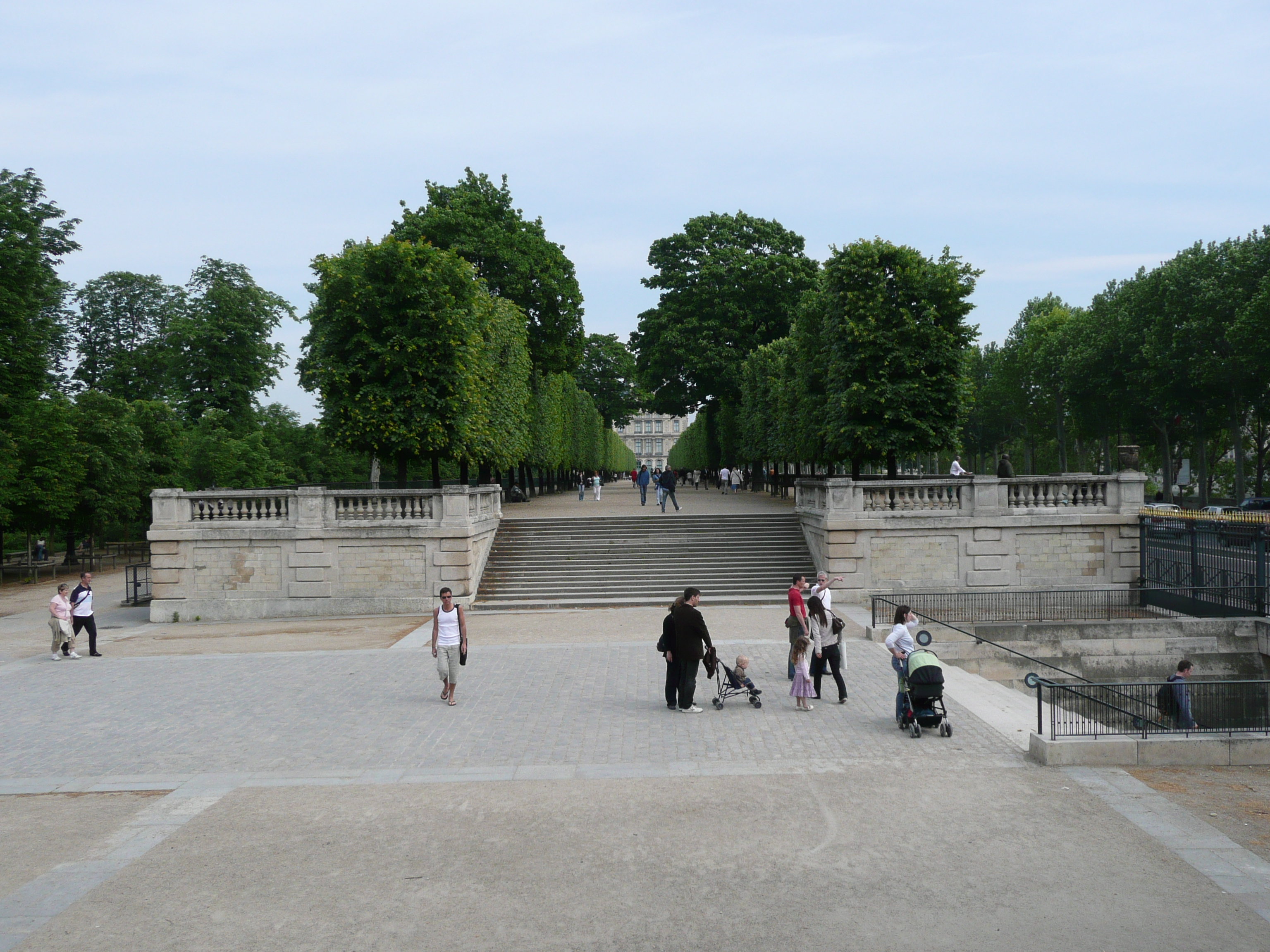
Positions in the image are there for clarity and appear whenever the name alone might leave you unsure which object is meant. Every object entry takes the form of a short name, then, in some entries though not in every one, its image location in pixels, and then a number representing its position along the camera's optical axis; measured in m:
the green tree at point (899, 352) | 28.25
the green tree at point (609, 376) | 85.00
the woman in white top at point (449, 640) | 13.33
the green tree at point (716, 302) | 51.44
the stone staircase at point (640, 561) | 23.89
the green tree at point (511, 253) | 43.25
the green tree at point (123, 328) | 57.16
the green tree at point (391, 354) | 26.59
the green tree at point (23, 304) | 30.16
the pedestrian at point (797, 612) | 13.29
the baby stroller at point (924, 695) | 11.46
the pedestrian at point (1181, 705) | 12.54
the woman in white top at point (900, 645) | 11.97
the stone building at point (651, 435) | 179.88
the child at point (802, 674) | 12.80
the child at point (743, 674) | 12.89
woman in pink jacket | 17.83
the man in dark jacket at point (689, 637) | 12.50
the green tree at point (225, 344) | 52.66
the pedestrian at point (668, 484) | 33.94
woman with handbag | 13.13
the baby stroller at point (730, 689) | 12.89
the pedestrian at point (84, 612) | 18.17
